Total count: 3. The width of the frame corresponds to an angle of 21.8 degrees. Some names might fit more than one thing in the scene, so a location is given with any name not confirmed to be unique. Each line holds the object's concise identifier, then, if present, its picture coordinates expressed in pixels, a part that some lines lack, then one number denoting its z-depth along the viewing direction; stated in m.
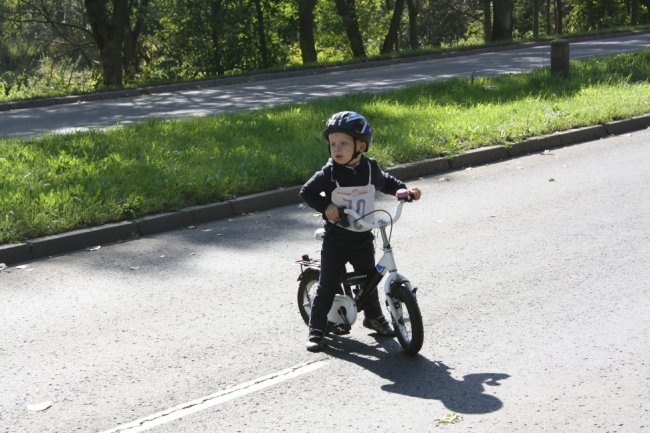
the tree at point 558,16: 84.71
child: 8.87
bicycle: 8.87
